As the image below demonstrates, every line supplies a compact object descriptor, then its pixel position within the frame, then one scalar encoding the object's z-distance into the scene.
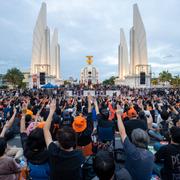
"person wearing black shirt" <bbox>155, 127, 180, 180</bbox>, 2.24
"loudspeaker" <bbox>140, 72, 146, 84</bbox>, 35.35
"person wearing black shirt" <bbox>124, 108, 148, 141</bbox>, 3.62
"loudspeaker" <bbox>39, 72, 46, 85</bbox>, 33.39
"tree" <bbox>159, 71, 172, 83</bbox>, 67.81
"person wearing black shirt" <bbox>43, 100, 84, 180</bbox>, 2.00
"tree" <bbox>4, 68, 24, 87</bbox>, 51.66
